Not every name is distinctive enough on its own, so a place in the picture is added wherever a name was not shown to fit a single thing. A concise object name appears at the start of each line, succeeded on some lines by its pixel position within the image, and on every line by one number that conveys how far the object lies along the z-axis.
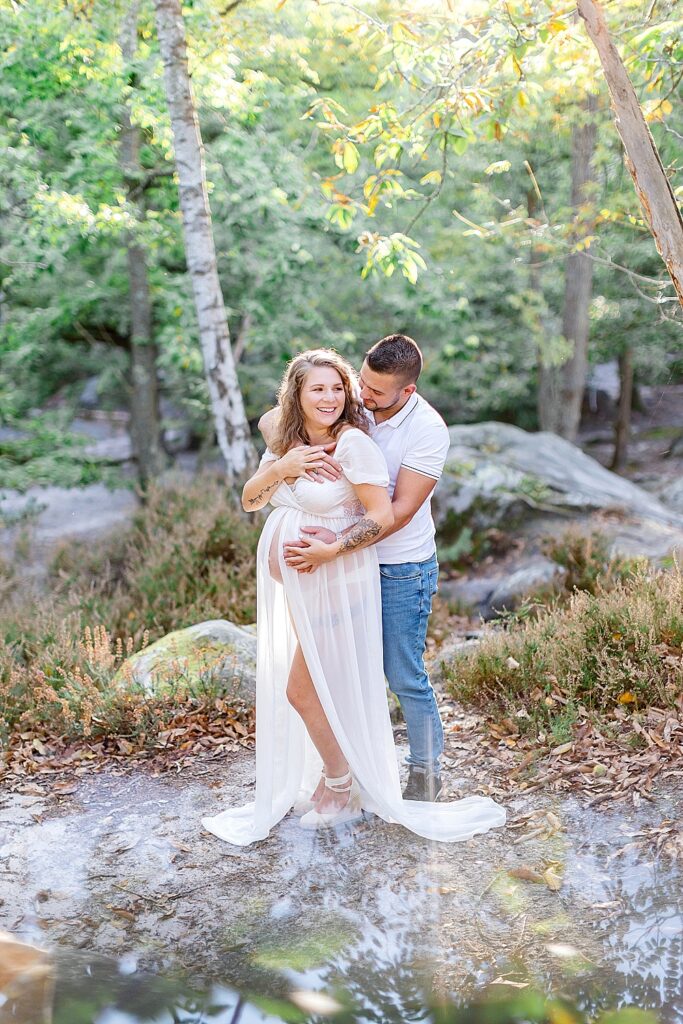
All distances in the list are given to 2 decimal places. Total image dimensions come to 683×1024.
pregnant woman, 3.98
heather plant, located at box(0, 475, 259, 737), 5.51
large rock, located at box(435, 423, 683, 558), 9.11
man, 3.94
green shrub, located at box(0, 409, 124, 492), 9.28
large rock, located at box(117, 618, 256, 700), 5.70
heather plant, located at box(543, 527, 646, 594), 7.39
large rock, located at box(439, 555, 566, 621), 7.78
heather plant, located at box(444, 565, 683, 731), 5.06
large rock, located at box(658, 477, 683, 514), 12.22
